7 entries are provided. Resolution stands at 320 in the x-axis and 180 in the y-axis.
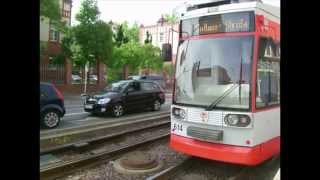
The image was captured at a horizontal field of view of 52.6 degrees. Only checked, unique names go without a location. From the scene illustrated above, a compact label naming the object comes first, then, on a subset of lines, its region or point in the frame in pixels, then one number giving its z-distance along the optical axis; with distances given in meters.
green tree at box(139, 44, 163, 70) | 29.31
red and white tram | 4.75
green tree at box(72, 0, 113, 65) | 20.25
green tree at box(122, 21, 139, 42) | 31.20
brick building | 21.00
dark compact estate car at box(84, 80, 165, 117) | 12.55
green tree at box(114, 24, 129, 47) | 28.83
